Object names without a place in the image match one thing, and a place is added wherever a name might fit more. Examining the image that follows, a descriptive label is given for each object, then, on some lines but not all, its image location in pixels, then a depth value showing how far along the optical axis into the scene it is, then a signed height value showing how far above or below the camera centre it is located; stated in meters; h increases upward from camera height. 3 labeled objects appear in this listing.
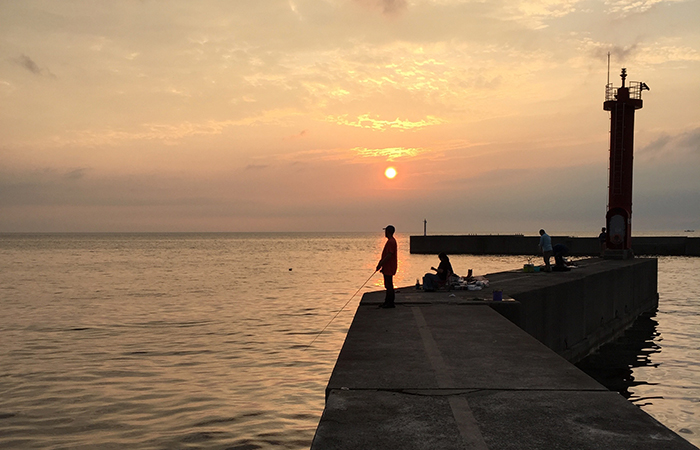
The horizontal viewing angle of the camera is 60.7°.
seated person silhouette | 15.59 -1.03
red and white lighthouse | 33.19 +4.85
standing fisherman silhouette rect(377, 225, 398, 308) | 12.46 -0.57
